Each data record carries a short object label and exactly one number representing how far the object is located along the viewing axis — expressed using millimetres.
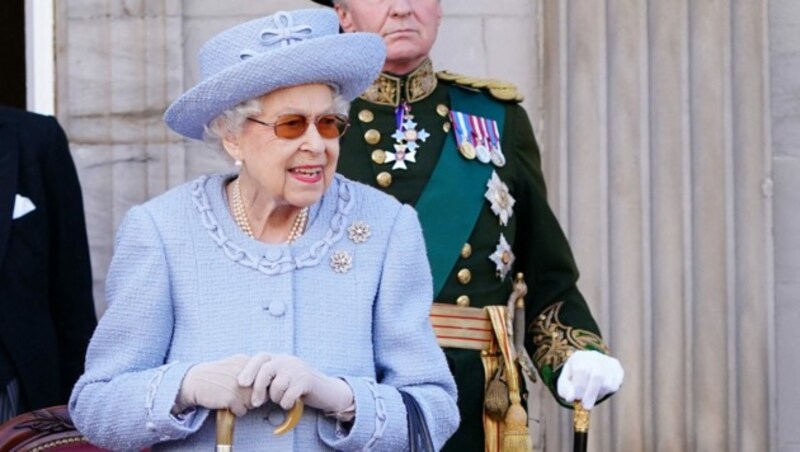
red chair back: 9648
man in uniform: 10102
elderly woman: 8008
